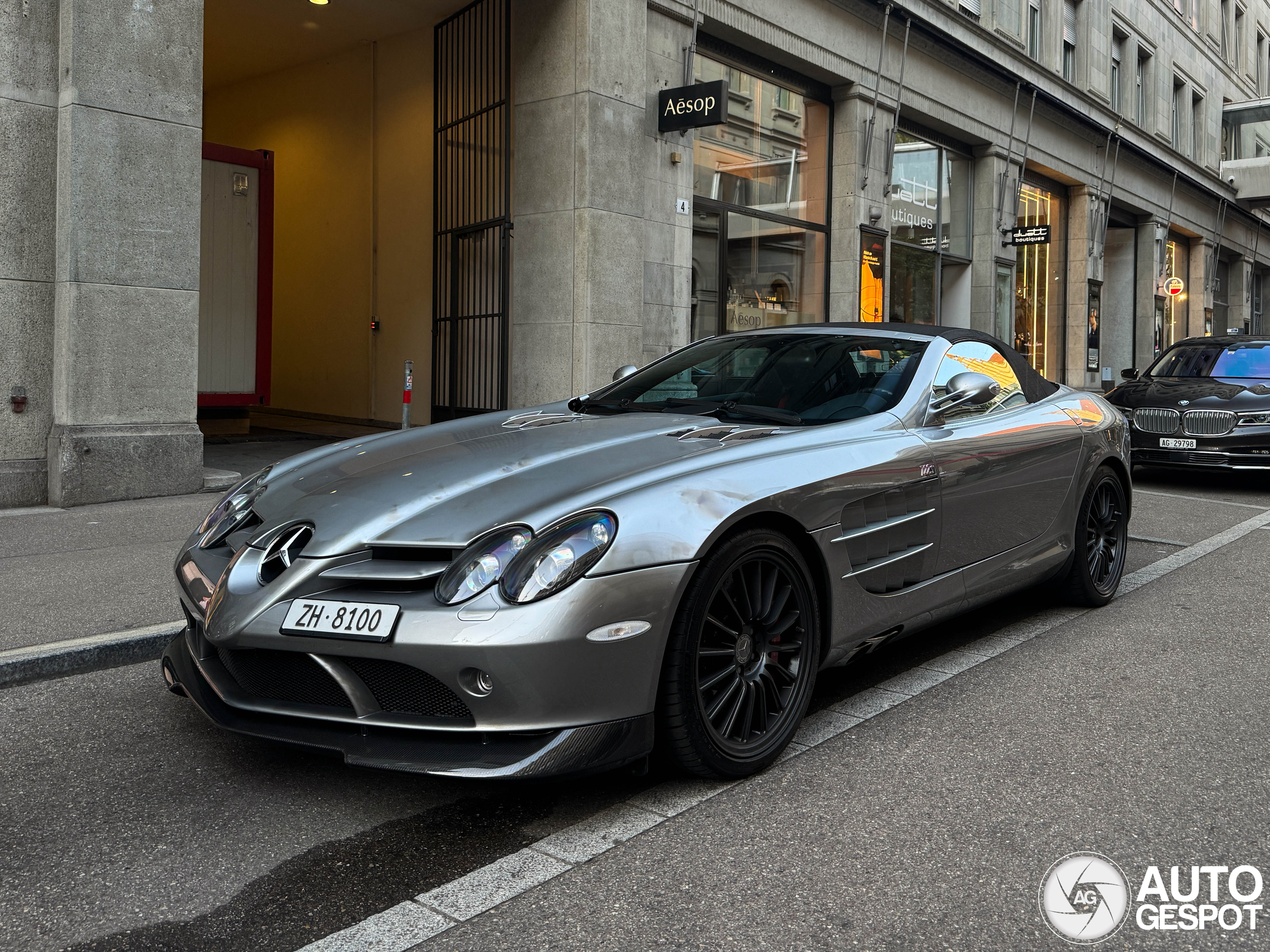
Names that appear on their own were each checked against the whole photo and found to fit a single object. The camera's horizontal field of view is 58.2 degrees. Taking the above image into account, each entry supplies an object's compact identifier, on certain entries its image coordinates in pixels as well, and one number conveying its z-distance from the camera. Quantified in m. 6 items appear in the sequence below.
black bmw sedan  10.42
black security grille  12.74
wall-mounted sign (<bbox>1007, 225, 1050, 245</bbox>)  20.25
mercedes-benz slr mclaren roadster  2.75
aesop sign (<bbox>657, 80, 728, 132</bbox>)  11.75
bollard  10.81
